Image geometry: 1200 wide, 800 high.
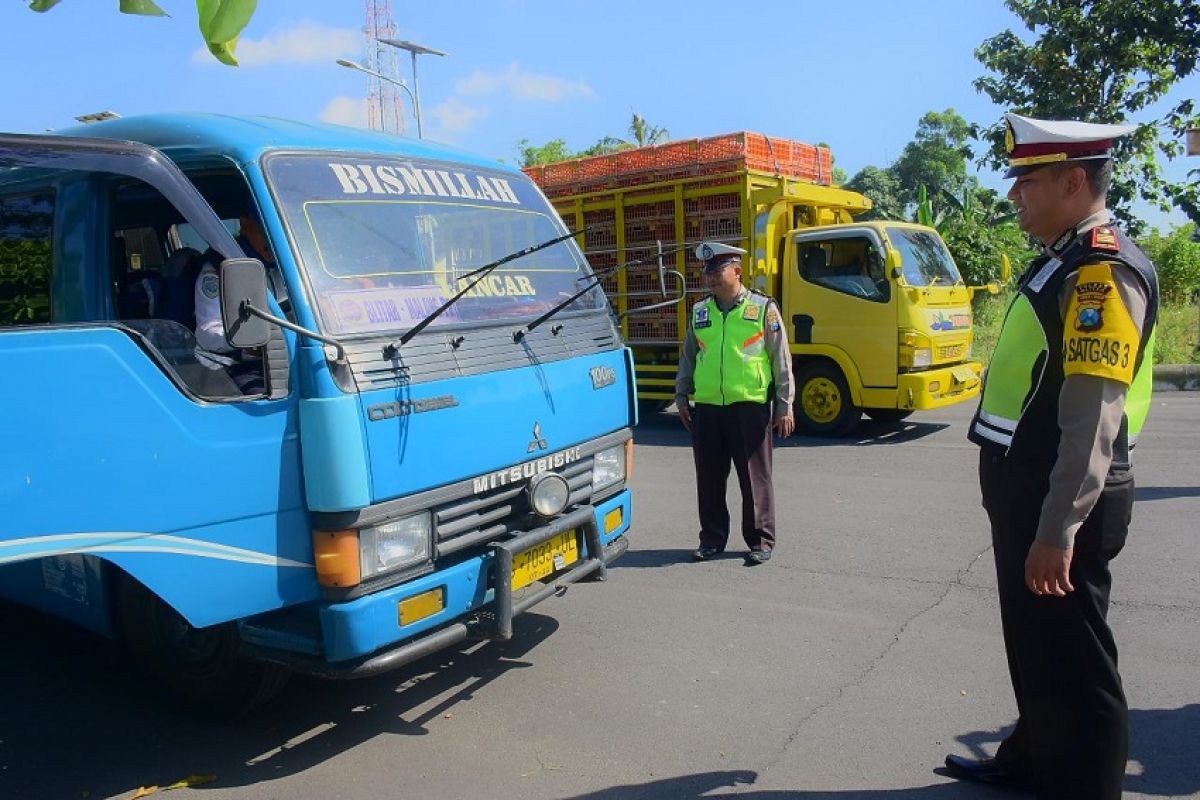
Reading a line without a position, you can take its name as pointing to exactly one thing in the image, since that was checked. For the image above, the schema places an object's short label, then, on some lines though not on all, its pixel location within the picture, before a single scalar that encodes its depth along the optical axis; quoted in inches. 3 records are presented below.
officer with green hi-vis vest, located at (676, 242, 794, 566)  223.8
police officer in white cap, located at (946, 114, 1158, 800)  99.5
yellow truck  388.5
